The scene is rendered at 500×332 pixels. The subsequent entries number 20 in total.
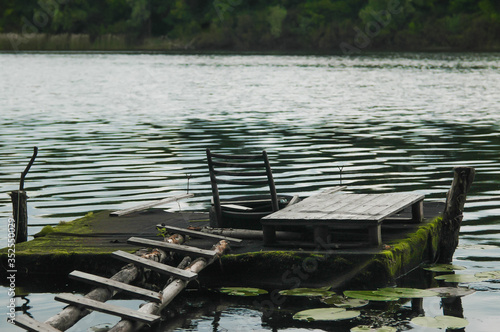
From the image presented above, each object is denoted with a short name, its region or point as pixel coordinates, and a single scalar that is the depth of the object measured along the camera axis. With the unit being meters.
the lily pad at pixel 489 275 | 14.70
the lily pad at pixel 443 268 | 15.34
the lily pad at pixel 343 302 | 12.98
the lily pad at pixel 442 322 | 12.06
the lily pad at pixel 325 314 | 12.34
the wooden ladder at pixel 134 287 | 11.14
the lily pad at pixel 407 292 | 13.37
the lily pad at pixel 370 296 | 13.21
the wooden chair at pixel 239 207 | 15.71
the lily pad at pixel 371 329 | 11.90
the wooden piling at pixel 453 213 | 15.95
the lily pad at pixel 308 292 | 13.48
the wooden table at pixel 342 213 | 13.99
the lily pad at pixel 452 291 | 13.86
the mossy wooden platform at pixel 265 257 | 13.91
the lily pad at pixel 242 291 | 13.86
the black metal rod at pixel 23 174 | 16.35
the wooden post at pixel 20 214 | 16.05
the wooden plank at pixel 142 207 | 18.11
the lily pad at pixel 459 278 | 14.69
